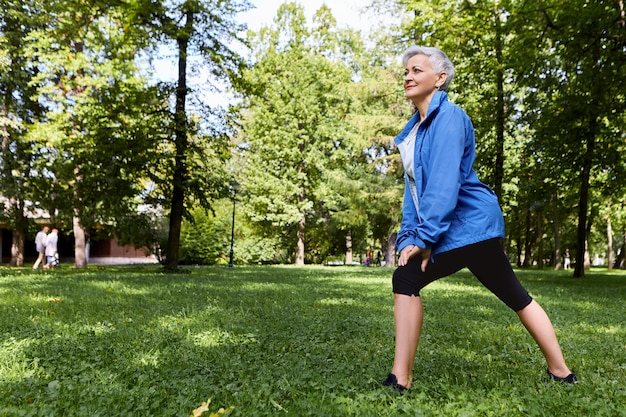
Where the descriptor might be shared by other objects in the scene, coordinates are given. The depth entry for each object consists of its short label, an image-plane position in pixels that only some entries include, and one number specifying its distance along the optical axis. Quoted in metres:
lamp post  20.11
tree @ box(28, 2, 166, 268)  17.56
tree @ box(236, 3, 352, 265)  39.19
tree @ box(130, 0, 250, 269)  18.16
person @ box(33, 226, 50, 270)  23.06
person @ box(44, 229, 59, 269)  22.59
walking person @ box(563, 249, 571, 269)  51.88
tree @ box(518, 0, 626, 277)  13.28
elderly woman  3.25
